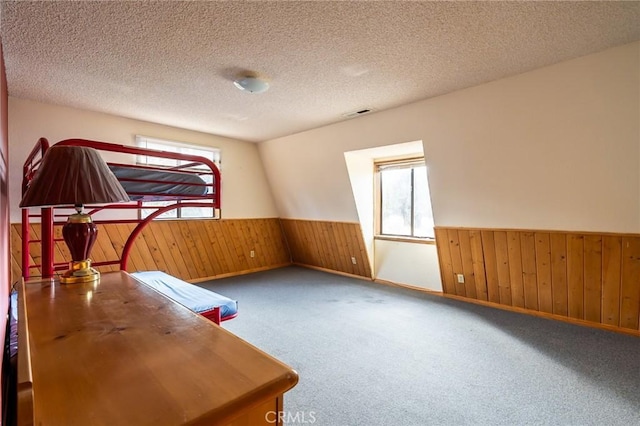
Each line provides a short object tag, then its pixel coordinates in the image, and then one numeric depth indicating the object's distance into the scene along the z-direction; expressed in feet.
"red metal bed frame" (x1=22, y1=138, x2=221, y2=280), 4.86
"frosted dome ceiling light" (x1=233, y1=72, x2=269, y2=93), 8.08
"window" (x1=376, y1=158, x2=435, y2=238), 13.89
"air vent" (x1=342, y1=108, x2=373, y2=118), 10.95
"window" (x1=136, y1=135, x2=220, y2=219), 13.12
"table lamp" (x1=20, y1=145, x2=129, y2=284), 3.41
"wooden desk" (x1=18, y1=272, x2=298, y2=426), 1.61
